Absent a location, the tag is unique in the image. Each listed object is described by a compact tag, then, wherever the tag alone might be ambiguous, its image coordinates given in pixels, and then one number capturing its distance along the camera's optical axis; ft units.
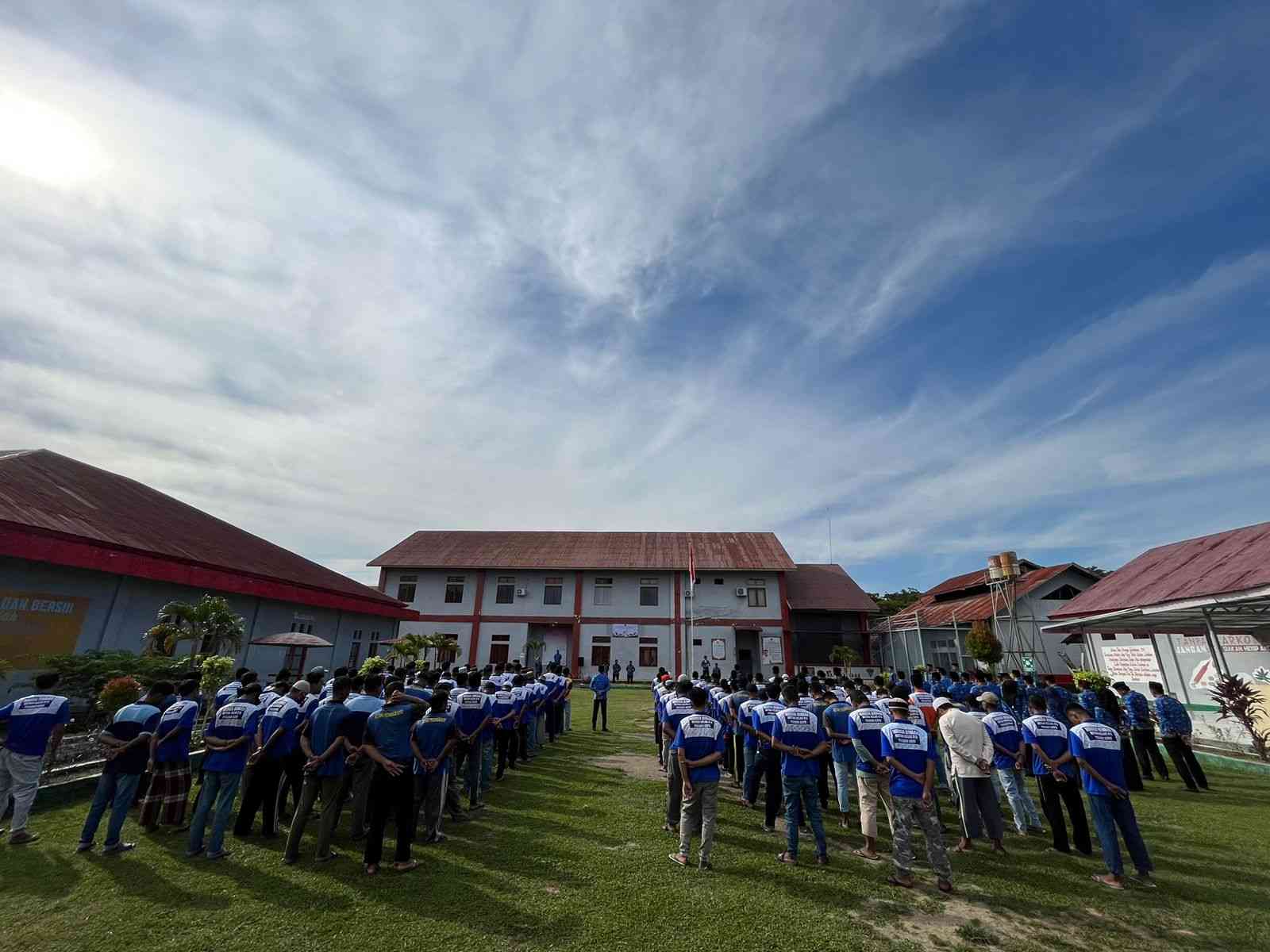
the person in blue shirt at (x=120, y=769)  19.79
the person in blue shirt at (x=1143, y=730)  35.94
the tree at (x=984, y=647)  75.15
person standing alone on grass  49.60
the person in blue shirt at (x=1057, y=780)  22.04
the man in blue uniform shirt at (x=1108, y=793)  19.06
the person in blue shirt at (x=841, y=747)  25.12
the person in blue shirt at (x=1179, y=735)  32.81
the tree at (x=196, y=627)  42.45
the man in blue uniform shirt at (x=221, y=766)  19.62
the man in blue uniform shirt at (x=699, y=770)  19.72
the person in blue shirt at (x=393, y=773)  18.88
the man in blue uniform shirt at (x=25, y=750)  20.36
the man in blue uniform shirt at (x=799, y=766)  20.33
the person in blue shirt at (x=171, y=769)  21.77
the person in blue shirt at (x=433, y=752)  21.43
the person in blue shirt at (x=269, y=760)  22.04
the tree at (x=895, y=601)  146.10
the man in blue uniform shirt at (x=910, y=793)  18.65
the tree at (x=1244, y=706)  40.75
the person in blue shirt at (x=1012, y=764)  24.66
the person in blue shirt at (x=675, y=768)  23.24
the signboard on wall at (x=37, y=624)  37.81
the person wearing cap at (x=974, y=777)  22.43
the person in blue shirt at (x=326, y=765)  19.45
